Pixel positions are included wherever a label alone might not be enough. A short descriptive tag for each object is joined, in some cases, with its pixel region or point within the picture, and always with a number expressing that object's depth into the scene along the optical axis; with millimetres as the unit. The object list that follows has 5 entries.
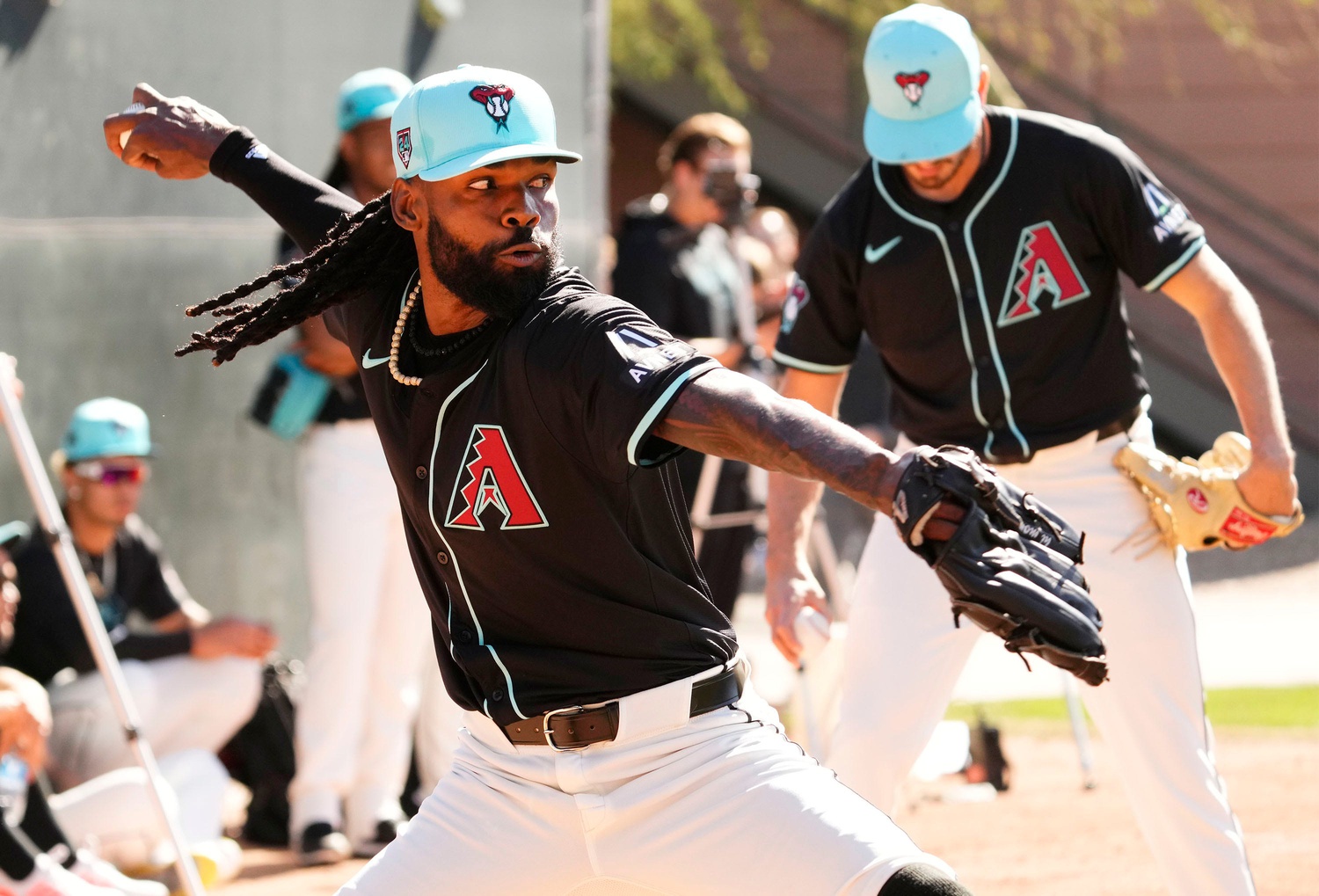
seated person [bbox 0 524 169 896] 10375
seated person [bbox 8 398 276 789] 12227
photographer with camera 15680
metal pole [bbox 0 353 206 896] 10461
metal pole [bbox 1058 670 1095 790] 15023
